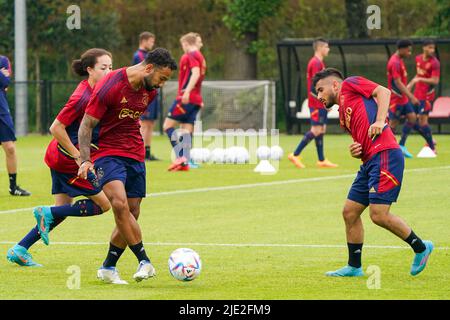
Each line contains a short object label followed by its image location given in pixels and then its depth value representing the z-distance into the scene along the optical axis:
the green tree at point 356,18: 38.88
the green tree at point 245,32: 38.56
